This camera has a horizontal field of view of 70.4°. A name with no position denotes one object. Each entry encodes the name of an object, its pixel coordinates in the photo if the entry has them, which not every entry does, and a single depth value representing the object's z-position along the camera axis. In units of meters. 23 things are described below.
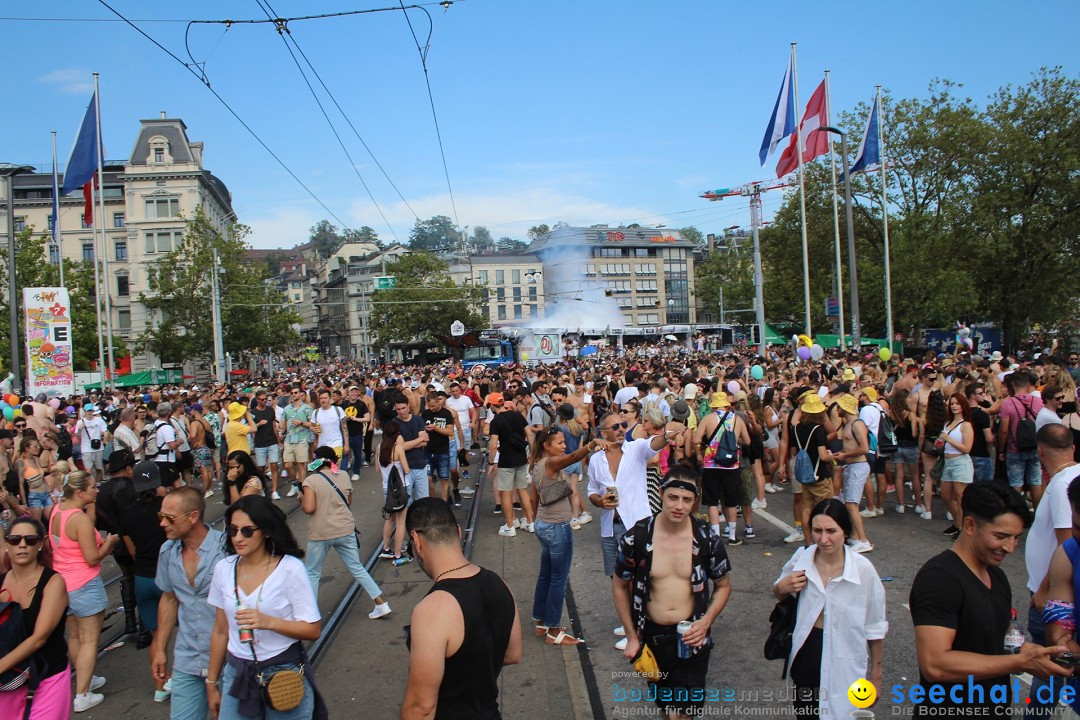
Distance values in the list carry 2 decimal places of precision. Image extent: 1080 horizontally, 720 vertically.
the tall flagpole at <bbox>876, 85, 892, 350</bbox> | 26.46
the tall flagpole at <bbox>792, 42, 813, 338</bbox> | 26.64
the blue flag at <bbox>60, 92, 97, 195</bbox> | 26.56
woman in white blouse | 3.47
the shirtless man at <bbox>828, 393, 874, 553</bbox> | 8.04
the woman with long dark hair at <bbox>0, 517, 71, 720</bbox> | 3.82
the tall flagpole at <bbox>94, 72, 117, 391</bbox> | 27.31
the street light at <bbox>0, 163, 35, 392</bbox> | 20.61
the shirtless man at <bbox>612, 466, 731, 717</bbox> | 3.91
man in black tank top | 2.83
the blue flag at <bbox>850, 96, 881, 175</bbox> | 26.08
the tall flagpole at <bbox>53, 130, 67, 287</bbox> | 28.88
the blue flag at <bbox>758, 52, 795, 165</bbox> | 27.05
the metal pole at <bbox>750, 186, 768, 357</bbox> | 27.67
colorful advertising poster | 21.61
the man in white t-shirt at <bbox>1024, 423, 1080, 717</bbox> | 3.86
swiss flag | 26.27
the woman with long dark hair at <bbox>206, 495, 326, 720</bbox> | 3.57
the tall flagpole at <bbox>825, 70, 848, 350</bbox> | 26.97
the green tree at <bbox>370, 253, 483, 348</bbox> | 68.38
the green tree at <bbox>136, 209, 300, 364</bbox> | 43.78
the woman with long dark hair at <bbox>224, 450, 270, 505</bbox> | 6.14
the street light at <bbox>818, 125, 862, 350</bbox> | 22.94
